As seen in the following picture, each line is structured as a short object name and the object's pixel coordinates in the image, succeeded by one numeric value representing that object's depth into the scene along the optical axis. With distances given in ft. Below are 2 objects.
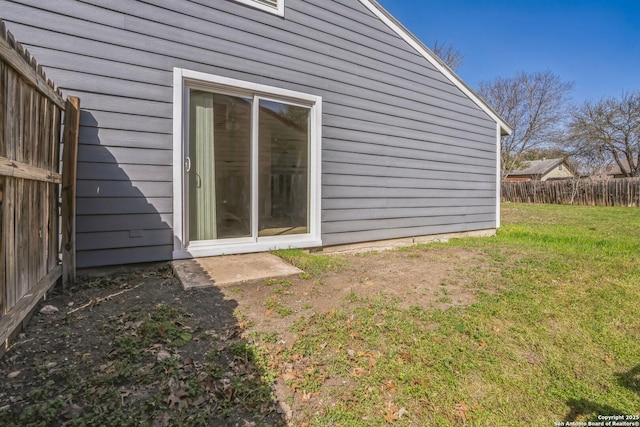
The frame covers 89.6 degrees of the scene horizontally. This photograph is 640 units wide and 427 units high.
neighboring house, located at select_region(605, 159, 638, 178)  101.24
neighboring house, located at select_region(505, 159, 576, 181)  112.98
